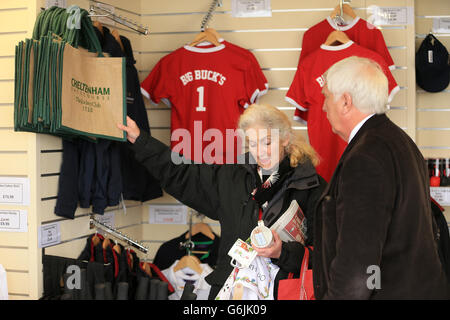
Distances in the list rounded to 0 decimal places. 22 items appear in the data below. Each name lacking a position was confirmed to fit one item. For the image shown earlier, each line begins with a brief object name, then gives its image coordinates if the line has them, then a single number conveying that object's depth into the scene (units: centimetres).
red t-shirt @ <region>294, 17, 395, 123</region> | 354
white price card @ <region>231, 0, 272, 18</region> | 385
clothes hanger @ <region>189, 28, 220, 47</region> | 370
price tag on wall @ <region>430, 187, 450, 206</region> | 353
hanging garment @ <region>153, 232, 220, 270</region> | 365
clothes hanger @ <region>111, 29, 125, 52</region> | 336
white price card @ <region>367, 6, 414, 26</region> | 371
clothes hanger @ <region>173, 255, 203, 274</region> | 351
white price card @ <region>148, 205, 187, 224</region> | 396
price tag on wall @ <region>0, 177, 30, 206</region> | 269
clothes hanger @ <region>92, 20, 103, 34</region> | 315
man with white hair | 165
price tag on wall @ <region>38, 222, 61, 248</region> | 271
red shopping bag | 221
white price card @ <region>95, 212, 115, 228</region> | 323
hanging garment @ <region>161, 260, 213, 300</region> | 346
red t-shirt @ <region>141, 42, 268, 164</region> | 365
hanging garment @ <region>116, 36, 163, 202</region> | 339
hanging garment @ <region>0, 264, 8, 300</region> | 275
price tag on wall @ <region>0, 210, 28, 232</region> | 271
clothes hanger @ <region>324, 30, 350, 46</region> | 353
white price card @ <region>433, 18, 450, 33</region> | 383
